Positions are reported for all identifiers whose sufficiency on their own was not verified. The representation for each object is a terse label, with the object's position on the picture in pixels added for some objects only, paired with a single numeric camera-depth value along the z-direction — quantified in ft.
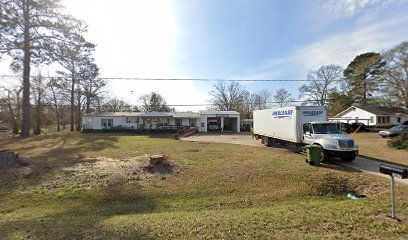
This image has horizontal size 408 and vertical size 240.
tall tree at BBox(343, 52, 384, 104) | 115.03
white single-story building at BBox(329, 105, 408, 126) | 131.54
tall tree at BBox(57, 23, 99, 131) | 81.20
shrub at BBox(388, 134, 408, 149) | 54.16
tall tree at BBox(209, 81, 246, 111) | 196.13
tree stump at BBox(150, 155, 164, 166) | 35.70
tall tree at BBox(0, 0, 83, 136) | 74.44
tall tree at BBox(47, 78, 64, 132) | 109.09
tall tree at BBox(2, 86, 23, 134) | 110.32
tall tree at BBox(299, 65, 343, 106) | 169.97
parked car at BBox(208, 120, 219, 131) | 124.06
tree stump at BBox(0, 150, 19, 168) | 35.83
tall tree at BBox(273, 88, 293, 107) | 211.82
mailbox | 14.45
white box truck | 37.63
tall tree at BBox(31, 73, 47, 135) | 110.73
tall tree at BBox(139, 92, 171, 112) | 191.31
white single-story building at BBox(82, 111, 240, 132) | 118.93
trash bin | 37.27
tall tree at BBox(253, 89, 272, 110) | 203.00
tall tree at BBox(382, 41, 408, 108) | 97.76
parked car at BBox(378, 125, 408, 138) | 79.61
